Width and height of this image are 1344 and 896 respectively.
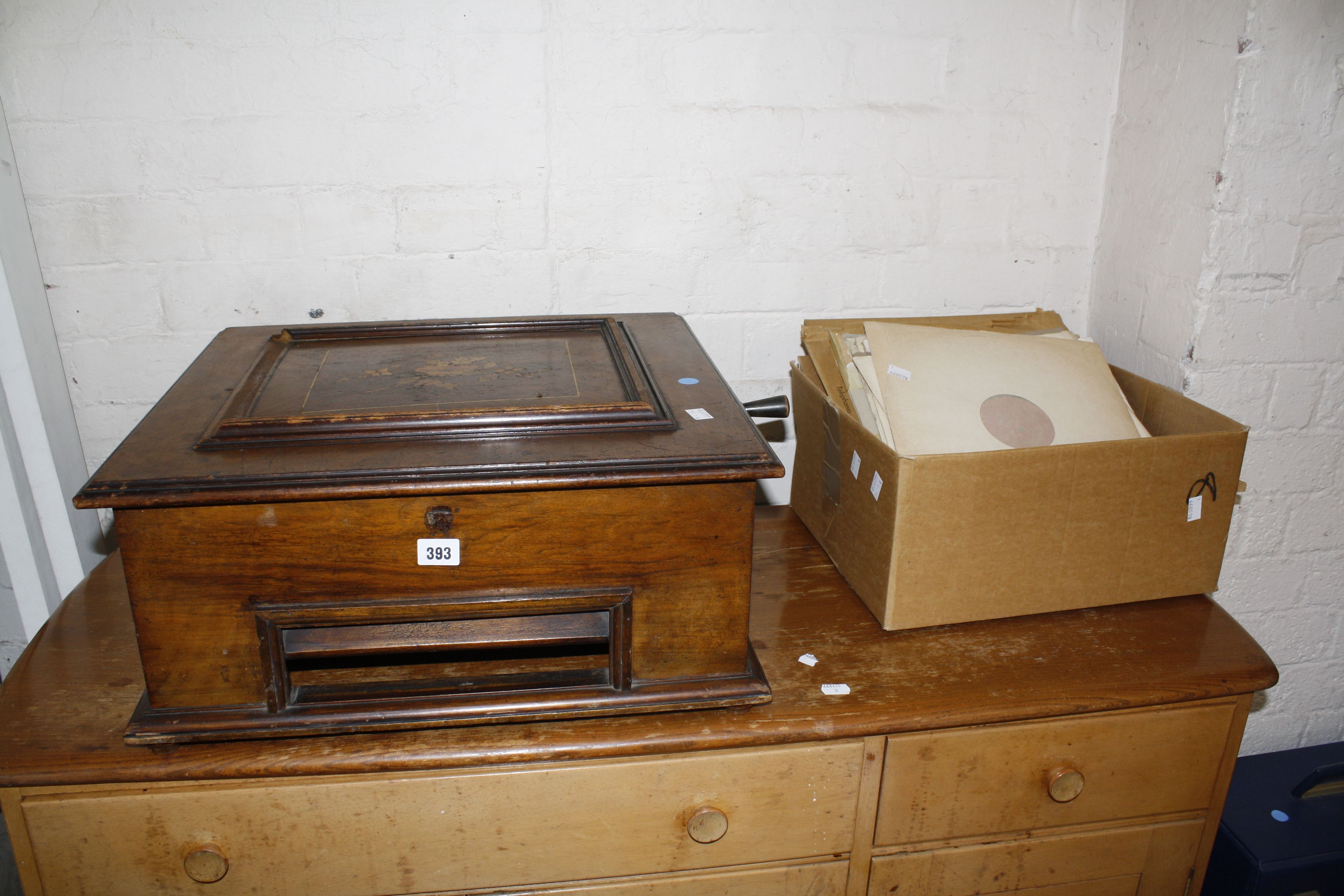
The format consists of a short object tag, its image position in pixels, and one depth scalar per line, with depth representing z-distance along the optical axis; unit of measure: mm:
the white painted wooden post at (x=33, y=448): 1422
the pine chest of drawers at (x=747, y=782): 1057
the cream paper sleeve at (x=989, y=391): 1333
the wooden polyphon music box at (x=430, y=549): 968
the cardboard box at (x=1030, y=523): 1206
